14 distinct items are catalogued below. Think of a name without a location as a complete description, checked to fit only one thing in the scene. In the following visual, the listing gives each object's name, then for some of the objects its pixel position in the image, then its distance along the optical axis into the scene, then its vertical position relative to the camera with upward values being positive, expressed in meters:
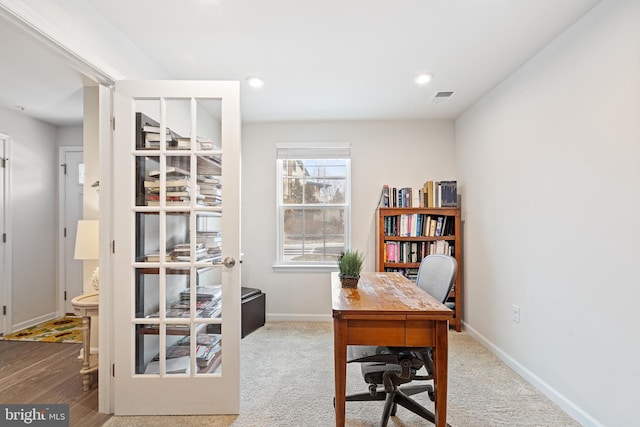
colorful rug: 3.26 -1.17
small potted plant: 2.07 -0.32
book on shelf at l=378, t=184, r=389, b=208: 3.61 +0.25
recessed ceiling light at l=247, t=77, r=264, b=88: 2.74 +1.19
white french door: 1.95 -0.17
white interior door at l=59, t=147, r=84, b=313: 3.96 +0.04
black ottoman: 3.36 -0.97
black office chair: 1.65 -0.77
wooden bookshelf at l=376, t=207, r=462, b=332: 3.55 -0.23
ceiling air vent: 3.04 +1.18
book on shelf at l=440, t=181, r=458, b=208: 3.56 +0.25
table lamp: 2.26 -0.14
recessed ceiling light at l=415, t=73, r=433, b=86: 2.70 +1.19
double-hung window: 3.91 +0.15
